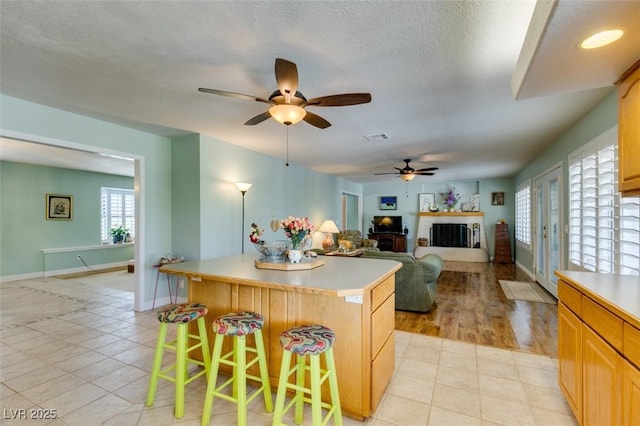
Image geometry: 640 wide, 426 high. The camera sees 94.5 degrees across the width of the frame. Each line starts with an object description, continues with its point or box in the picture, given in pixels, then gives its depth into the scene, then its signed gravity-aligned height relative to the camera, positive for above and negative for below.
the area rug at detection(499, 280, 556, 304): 4.57 -1.32
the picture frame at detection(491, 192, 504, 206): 8.86 +0.45
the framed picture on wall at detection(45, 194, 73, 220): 6.62 +0.11
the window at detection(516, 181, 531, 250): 6.38 -0.04
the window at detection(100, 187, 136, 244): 7.74 +0.08
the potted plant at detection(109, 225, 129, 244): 7.83 -0.58
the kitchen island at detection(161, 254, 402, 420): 1.87 -0.67
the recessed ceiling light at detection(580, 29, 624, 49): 1.42 +0.87
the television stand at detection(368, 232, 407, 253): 9.59 -0.90
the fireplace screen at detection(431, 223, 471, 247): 8.95 -0.66
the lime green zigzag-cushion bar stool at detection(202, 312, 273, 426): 1.72 -0.90
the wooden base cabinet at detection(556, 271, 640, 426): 1.24 -0.67
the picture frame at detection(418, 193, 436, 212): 9.63 +0.39
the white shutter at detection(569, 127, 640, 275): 2.52 -0.01
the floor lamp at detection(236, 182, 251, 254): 4.64 +0.42
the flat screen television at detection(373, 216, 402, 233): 9.95 -0.37
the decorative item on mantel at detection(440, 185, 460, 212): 9.23 +0.47
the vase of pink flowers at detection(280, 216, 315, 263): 2.38 -0.16
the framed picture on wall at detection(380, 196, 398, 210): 10.12 +0.34
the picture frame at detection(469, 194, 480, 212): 9.05 +0.31
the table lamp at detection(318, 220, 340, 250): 5.67 -0.35
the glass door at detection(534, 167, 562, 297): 4.45 -0.24
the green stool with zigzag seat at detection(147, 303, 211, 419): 1.93 -0.92
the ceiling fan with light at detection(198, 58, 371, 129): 2.08 +0.83
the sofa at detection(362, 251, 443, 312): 3.88 -0.93
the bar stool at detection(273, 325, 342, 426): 1.58 -0.88
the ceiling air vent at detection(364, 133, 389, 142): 4.20 +1.10
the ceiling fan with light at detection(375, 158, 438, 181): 5.78 +0.81
